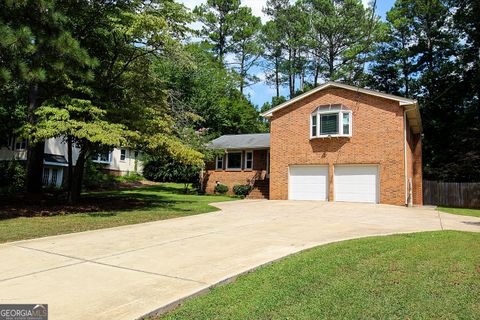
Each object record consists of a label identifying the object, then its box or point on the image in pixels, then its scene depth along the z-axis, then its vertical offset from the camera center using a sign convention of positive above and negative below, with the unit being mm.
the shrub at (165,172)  31984 +1021
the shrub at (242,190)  27016 -383
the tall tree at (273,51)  48375 +17549
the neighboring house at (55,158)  34594 +2072
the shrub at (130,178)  37091 +362
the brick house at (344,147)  19891 +2242
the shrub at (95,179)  31400 +120
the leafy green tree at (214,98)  41094 +9703
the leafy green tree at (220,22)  49656 +21151
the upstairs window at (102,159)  37669 +2172
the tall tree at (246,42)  49781 +18859
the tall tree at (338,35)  40219 +16920
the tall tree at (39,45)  10672 +4013
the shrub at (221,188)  28375 -318
